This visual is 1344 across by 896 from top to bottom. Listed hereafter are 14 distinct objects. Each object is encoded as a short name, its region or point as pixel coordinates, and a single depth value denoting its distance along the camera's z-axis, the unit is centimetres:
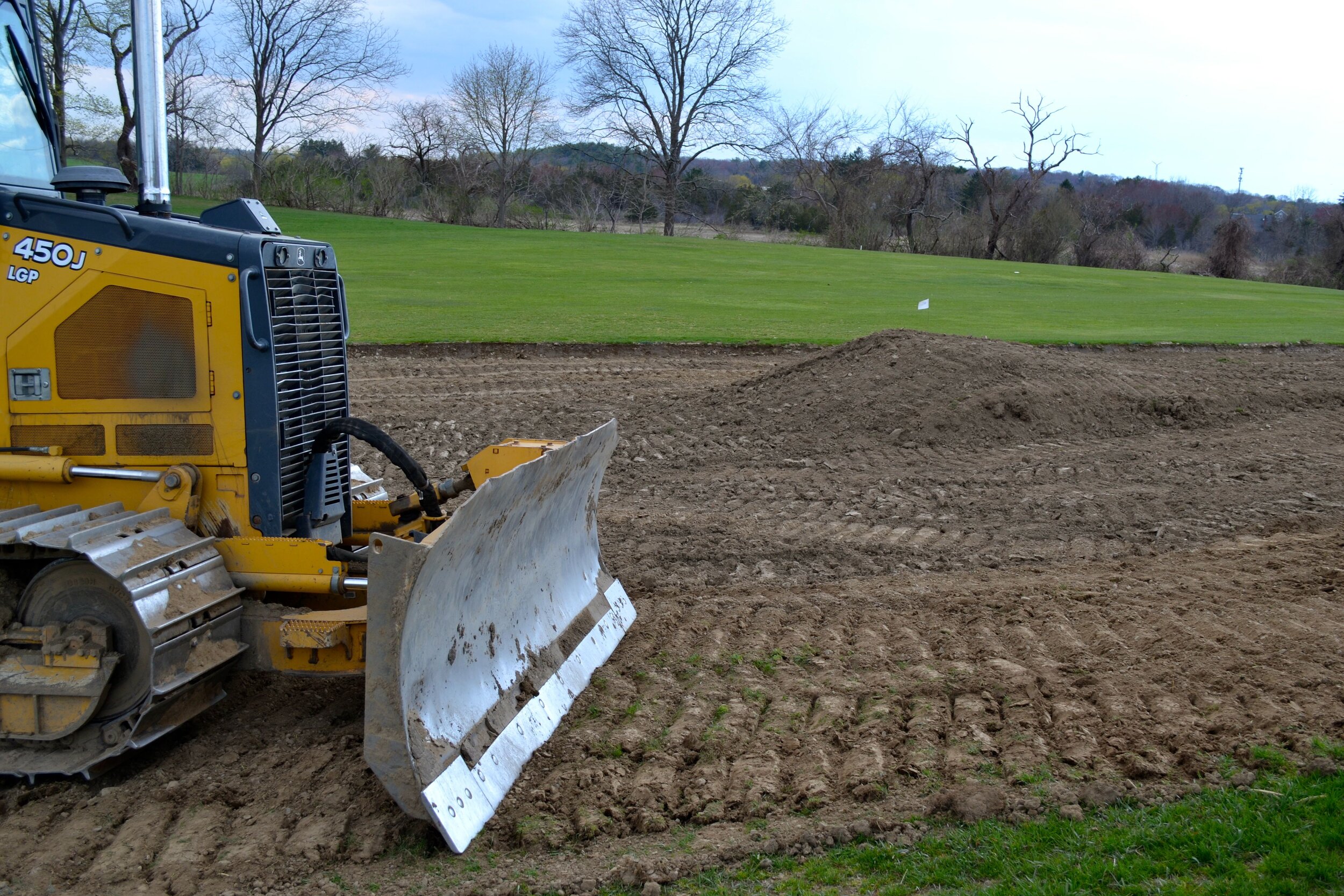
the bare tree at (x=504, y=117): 6009
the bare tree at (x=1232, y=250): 5028
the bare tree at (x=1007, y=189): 5534
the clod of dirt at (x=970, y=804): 418
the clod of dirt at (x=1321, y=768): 439
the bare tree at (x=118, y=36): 3403
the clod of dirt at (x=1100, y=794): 429
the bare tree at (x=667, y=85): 6384
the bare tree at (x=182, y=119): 4869
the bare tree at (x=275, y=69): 5481
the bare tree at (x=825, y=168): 6125
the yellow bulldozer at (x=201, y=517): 427
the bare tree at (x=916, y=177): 5897
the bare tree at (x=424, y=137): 5803
